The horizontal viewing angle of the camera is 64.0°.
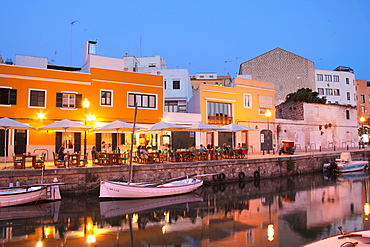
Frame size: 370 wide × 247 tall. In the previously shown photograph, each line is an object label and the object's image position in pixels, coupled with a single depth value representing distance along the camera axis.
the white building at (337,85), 52.50
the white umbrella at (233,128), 21.50
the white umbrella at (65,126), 15.90
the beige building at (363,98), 61.84
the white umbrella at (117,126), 17.24
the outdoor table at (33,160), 14.60
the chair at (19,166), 14.66
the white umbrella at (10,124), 14.62
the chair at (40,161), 14.59
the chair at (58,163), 15.44
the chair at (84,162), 15.93
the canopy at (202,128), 19.88
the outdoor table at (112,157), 16.88
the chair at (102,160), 17.19
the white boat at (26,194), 12.47
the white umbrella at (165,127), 18.22
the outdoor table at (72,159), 15.58
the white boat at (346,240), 5.97
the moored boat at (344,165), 26.11
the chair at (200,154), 19.75
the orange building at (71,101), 19.53
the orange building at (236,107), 27.97
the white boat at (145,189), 13.77
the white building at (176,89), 34.41
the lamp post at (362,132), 47.58
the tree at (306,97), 37.41
